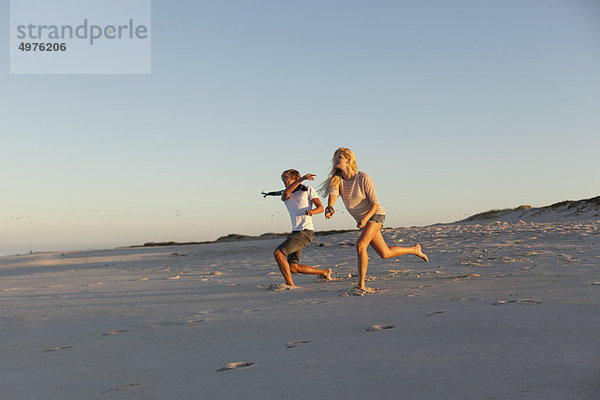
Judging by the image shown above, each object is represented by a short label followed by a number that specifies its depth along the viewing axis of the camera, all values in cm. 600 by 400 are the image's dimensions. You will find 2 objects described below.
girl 610
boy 719
